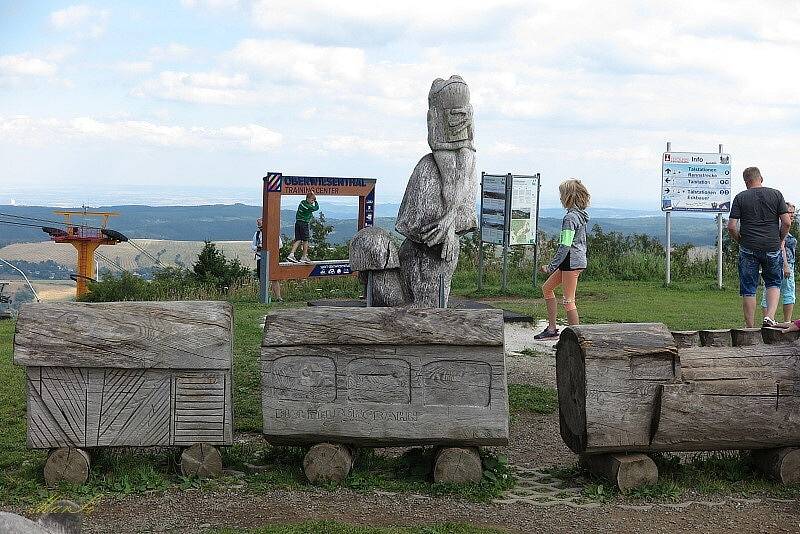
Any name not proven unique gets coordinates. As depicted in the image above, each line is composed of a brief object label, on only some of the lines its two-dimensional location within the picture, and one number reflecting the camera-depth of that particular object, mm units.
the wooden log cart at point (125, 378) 5832
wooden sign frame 15211
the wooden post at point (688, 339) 6422
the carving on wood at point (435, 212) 6809
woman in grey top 9633
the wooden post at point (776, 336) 6227
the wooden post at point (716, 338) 6414
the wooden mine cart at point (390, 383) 5891
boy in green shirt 15906
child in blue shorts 10352
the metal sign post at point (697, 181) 17078
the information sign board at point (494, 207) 15805
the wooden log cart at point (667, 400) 5809
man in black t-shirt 9578
